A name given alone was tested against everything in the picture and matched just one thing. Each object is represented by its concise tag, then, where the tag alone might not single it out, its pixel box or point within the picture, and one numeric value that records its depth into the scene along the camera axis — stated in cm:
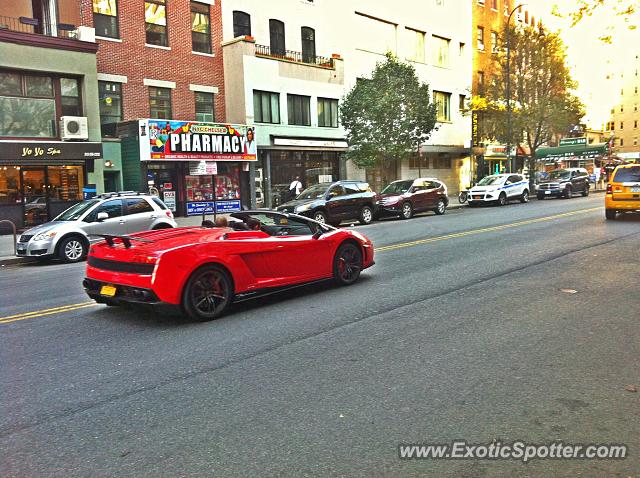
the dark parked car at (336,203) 1929
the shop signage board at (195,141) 2184
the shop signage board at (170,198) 2366
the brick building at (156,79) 2220
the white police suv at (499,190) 2869
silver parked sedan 1322
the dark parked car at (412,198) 2245
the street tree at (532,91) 3534
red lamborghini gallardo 630
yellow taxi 1717
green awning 4425
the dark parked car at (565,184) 3359
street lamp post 3426
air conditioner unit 1991
